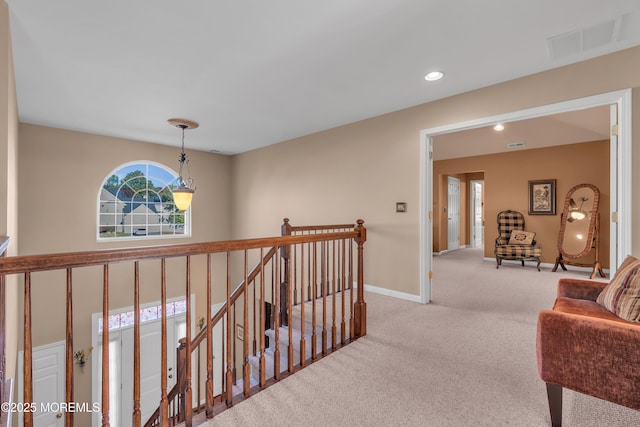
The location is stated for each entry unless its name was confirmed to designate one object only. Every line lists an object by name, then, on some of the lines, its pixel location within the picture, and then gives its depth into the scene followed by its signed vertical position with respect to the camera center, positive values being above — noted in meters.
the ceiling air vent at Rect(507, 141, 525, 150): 5.64 +1.29
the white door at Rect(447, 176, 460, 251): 7.82 -0.07
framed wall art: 5.77 +0.27
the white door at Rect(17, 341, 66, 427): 4.16 -2.46
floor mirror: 5.09 -0.30
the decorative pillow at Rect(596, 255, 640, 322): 1.60 -0.48
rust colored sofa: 1.30 -0.69
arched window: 5.05 +0.10
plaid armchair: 5.44 -0.63
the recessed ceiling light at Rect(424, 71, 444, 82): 2.72 +1.27
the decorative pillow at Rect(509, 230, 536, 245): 5.84 -0.54
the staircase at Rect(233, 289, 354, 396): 2.20 -1.15
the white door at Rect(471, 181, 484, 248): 8.90 -0.10
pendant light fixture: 3.88 +0.27
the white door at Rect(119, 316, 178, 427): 5.02 -2.82
